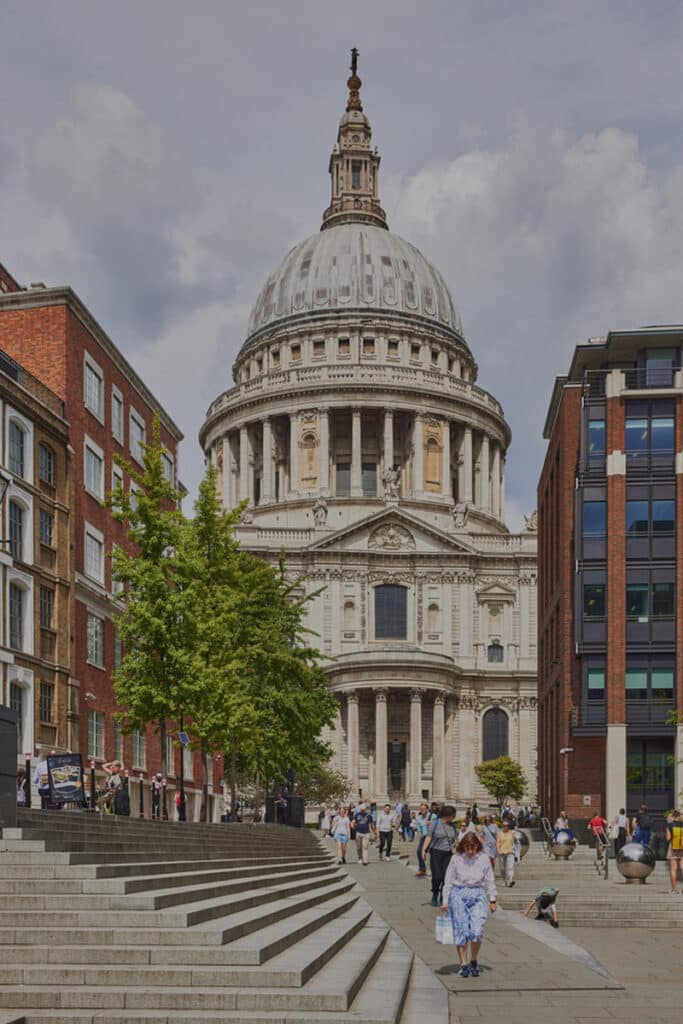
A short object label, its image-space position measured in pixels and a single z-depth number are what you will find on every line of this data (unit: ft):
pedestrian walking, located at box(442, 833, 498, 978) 57.00
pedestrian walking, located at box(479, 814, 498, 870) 114.73
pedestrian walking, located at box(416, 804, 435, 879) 154.92
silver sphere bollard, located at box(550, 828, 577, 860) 153.58
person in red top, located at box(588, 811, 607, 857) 149.03
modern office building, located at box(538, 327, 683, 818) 194.70
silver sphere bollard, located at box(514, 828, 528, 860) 126.95
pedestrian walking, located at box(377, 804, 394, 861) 160.04
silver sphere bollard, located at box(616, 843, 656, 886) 113.70
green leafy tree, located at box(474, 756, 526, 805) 328.49
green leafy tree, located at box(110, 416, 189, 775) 131.34
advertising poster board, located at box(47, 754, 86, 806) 90.07
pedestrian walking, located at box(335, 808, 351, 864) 148.25
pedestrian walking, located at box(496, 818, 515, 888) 116.06
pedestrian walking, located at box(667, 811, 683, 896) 107.14
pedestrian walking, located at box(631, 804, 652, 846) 142.61
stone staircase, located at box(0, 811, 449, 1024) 42.34
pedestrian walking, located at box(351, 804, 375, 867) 147.95
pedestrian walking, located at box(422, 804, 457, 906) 90.02
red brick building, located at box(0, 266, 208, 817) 148.20
